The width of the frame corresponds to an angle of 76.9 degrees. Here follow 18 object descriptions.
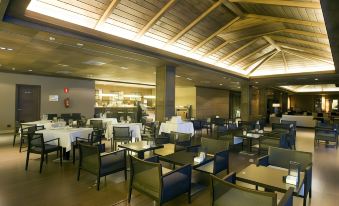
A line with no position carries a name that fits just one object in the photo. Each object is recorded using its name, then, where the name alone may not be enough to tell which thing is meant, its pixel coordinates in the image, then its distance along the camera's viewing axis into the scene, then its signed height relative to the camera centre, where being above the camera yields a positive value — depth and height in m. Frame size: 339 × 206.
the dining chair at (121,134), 5.95 -0.76
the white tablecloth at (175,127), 7.09 -0.67
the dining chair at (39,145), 4.34 -0.85
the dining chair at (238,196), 1.64 -0.72
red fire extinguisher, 11.82 +0.24
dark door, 10.30 +0.15
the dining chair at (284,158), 3.08 -0.75
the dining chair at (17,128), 7.07 -0.74
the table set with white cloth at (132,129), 6.80 -0.73
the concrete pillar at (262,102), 16.78 +0.48
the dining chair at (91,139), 4.98 -0.80
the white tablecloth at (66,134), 4.82 -0.65
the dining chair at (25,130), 5.59 -0.67
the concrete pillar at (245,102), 13.55 +0.38
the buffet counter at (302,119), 13.23 -0.69
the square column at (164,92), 7.91 +0.58
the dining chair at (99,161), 3.37 -0.90
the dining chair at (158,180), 2.44 -0.90
